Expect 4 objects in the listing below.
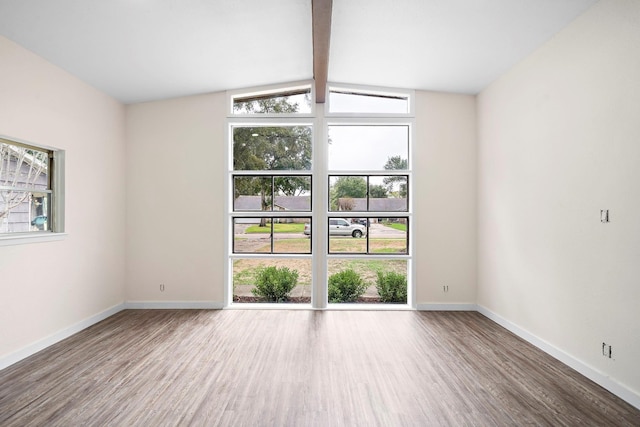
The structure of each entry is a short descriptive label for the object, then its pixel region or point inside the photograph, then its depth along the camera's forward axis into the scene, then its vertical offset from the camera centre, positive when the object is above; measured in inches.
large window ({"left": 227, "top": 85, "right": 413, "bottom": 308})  195.0 +15.0
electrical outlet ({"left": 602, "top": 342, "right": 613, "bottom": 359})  106.2 -43.0
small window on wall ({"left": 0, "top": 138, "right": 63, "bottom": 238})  125.5 +7.8
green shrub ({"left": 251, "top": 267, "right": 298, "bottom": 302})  200.4 -42.5
